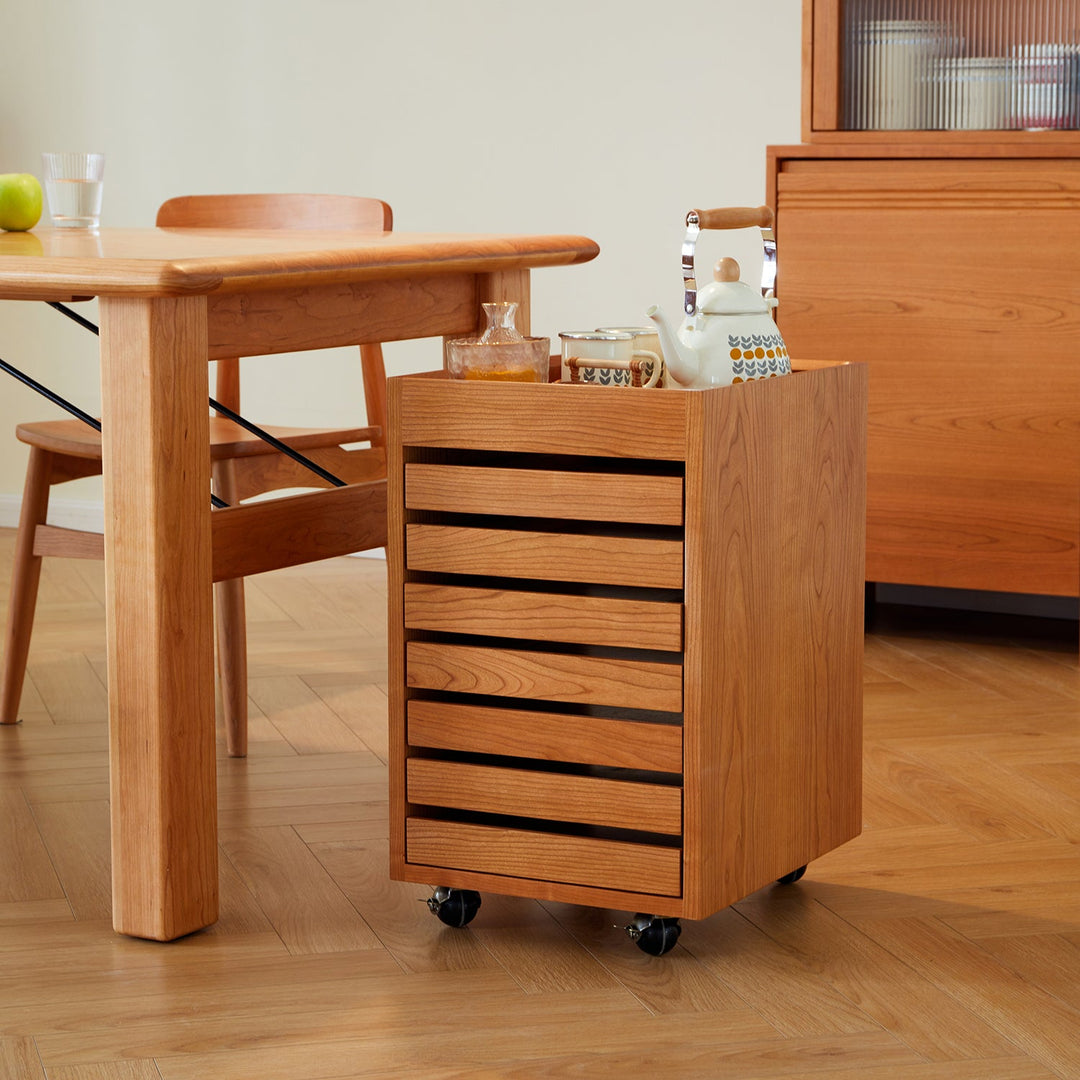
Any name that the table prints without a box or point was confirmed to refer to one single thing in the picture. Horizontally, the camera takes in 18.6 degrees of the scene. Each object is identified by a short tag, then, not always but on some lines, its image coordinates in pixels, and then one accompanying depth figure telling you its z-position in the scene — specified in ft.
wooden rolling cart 10.70
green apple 15.34
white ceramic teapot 11.25
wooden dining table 11.14
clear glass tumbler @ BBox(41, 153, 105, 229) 15.89
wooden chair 15.89
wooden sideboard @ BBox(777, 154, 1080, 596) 19.10
